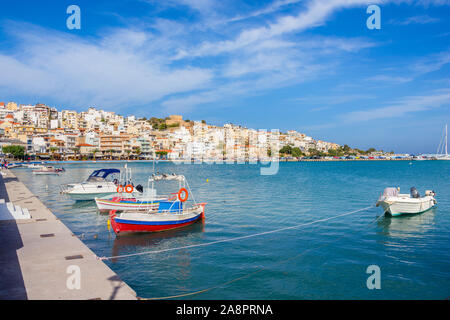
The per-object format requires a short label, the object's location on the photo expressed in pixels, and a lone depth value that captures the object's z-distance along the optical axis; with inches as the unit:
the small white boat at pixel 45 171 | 2332.6
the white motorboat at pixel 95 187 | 1020.5
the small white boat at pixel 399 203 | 792.9
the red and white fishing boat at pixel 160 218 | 597.6
